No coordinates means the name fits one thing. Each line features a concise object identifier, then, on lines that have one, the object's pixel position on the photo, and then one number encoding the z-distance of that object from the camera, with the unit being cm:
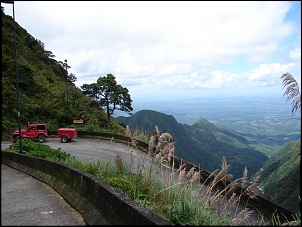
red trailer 2256
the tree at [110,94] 2856
